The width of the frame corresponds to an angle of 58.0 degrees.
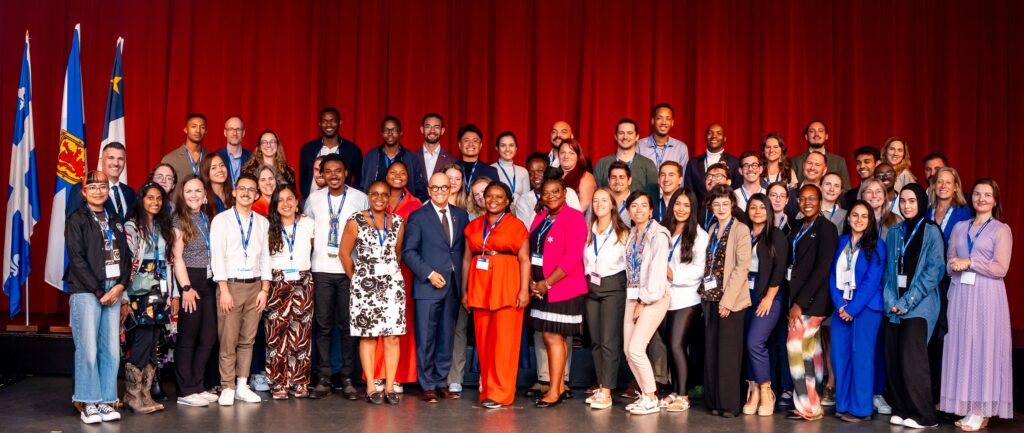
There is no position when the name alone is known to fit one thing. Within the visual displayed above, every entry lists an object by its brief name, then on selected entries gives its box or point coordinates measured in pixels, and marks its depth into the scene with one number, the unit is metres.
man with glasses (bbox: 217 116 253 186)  6.84
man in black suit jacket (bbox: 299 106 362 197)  7.15
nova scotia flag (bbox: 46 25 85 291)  6.75
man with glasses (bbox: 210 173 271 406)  5.67
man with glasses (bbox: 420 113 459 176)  7.20
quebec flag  6.67
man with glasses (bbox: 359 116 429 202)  7.02
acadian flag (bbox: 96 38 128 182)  7.21
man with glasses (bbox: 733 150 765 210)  6.30
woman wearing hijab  5.53
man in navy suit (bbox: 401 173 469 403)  5.94
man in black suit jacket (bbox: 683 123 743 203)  6.94
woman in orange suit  5.86
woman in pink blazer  5.82
